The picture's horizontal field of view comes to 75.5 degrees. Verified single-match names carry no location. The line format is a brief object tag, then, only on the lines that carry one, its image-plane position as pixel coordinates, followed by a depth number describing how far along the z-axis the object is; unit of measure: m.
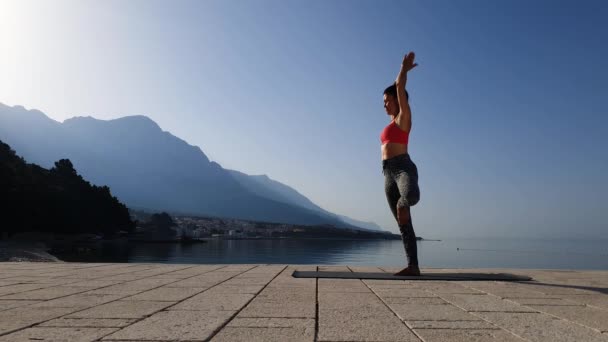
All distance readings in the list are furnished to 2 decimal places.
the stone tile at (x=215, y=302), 3.03
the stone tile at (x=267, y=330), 2.17
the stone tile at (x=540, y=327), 2.27
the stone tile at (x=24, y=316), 2.44
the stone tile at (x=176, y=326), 2.18
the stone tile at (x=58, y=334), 2.13
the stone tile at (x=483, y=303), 3.13
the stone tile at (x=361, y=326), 2.20
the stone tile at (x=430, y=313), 2.75
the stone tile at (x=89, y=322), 2.46
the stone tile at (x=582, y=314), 2.63
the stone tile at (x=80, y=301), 3.18
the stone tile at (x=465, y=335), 2.20
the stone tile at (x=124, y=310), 2.78
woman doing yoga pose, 5.55
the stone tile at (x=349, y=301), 3.15
